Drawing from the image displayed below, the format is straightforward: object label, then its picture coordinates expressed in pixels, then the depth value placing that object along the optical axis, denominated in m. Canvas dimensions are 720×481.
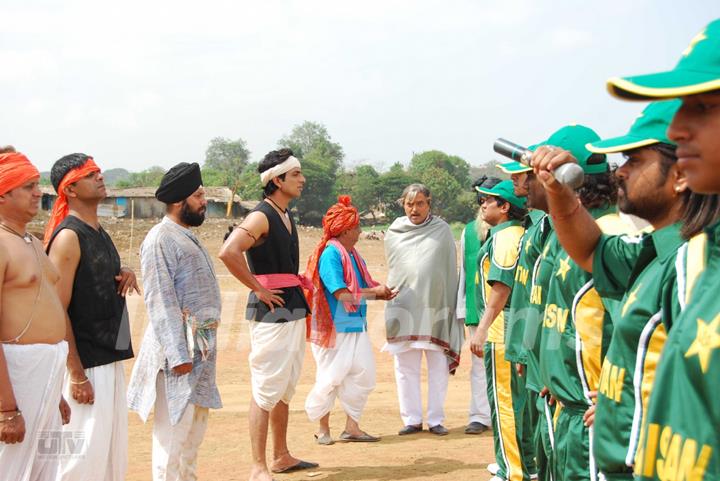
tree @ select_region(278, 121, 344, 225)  58.78
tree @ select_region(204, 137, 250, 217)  111.75
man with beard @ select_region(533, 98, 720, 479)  2.37
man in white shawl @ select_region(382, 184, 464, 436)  8.05
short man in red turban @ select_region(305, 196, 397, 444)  7.53
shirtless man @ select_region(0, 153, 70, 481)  4.14
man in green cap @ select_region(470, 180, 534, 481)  5.84
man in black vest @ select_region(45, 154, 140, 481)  4.80
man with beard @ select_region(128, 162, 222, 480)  5.27
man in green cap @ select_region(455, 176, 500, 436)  8.02
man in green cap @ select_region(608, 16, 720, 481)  1.60
